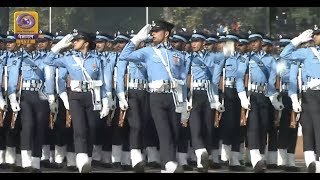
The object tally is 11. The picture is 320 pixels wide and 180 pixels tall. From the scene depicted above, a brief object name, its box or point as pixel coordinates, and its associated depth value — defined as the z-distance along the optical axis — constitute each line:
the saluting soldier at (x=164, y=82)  18.53
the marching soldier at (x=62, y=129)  21.02
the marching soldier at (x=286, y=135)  21.38
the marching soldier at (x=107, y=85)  21.36
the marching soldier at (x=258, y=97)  20.64
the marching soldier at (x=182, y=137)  21.17
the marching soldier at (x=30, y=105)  20.23
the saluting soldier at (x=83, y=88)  19.50
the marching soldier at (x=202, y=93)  20.02
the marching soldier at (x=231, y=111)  21.45
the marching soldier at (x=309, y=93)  19.31
